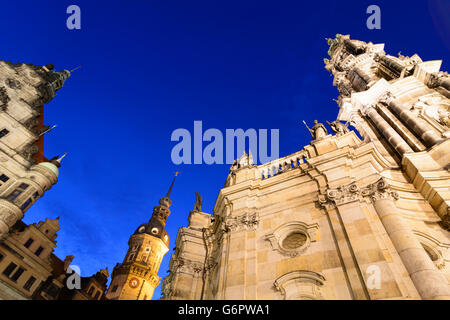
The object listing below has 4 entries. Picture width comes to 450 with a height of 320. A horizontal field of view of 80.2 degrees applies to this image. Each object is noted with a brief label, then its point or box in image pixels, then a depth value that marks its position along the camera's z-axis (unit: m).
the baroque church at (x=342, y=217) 9.62
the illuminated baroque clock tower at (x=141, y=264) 59.00
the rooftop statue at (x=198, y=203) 22.53
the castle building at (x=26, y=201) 30.86
